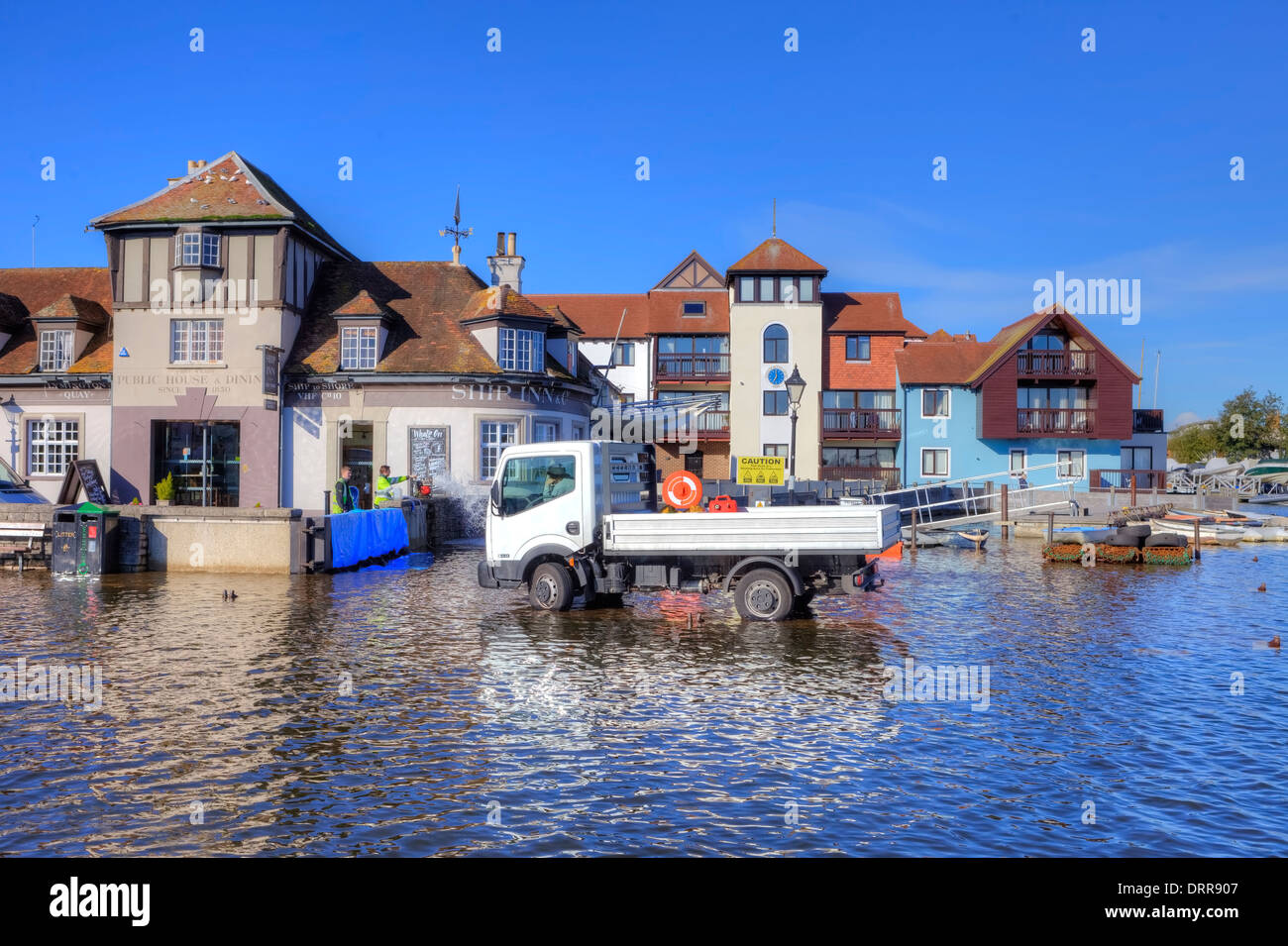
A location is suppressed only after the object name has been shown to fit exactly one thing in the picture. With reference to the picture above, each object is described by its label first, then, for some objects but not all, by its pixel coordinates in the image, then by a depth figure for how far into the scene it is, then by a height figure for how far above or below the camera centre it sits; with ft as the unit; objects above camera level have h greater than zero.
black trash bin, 67.67 -4.16
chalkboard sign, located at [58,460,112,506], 88.99 -0.11
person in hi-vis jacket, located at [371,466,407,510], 82.23 -1.11
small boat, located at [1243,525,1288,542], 113.80 -6.61
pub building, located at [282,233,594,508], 104.06 +9.36
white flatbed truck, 47.14 -3.07
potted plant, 104.51 -1.10
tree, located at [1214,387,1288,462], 287.48 +14.37
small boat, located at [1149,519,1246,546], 110.11 -6.29
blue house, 173.17 +12.51
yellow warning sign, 67.62 +0.46
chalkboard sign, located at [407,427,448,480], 104.03 +2.88
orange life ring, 52.80 -0.58
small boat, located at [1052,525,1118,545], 90.94 -5.57
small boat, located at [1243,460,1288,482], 250.98 +1.97
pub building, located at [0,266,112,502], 107.14 +9.09
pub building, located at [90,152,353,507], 104.12 +16.68
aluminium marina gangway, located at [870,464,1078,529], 110.42 -2.78
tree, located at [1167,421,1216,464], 303.68 +10.81
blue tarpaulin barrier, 71.51 -4.25
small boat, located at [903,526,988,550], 103.18 -6.42
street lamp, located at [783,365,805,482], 74.08 +6.91
